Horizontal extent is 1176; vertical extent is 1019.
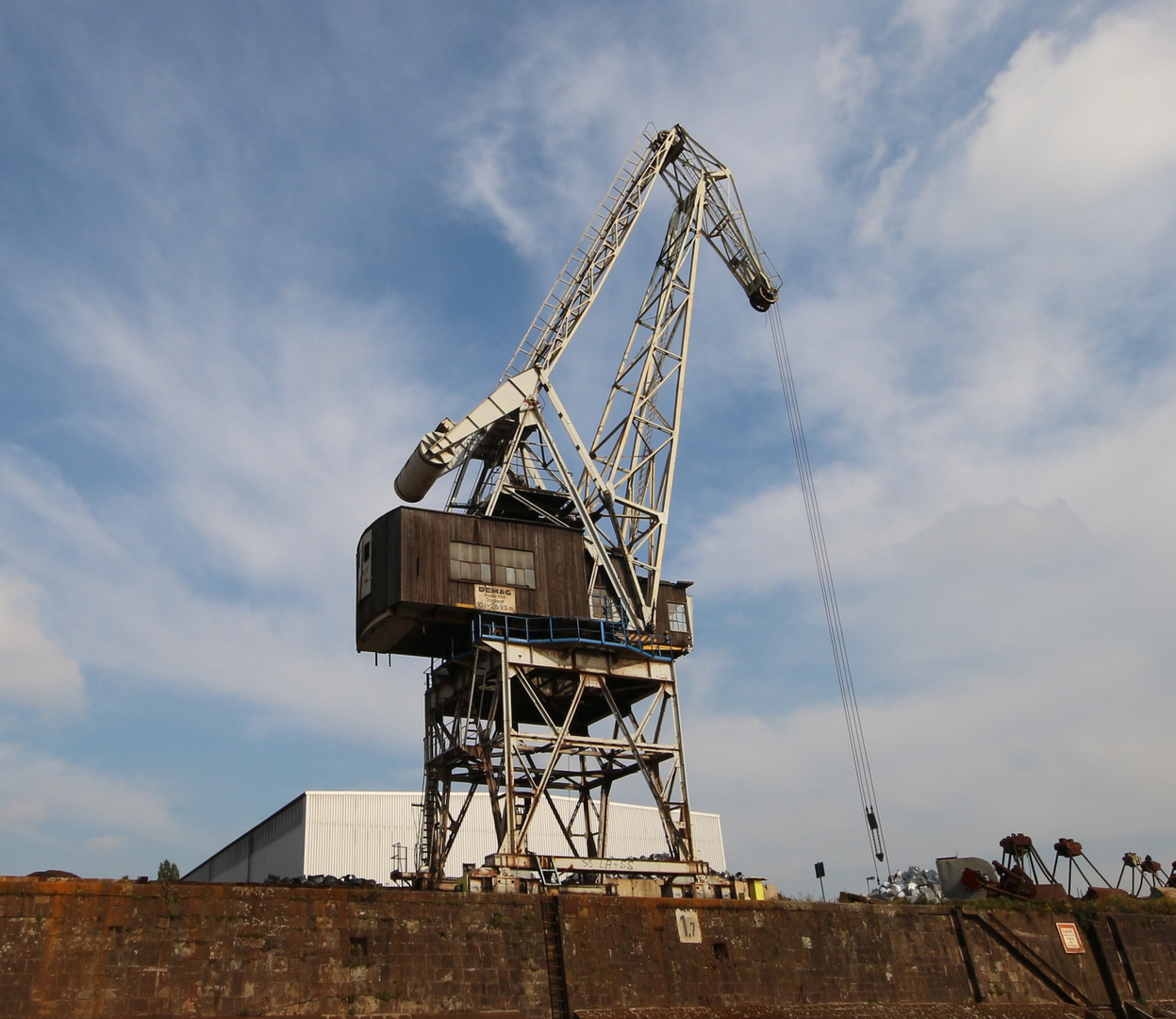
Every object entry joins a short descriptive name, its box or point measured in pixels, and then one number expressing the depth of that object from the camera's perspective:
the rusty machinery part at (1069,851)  35.72
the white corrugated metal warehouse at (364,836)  49.28
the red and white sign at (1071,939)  30.78
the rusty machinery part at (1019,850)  35.03
